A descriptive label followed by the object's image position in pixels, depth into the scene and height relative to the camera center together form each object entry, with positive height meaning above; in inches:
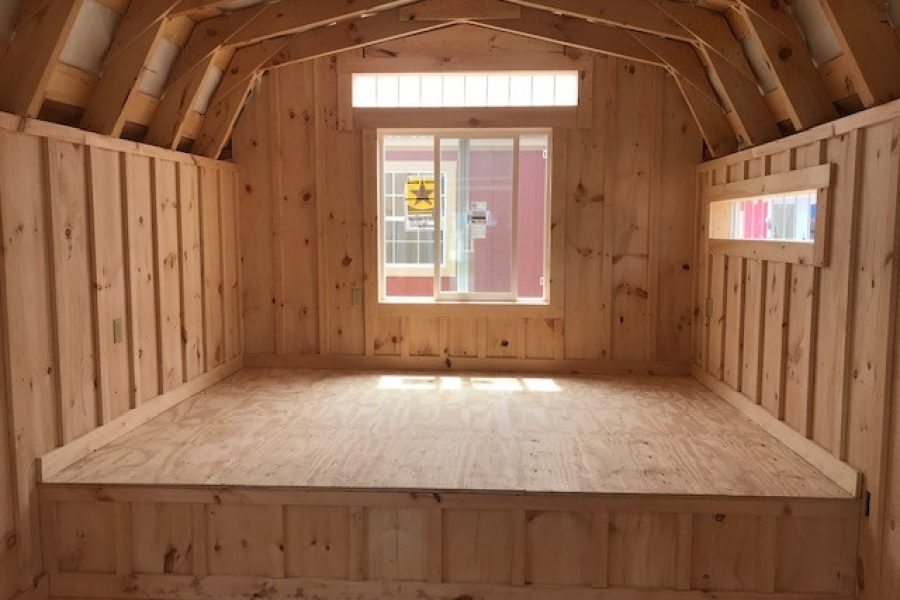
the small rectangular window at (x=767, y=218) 124.3 +6.9
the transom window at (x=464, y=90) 185.6 +47.5
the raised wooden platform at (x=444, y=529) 101.9 -46.6
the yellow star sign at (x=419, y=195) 193.3 +16.4
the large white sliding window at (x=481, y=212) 187.9 +10.8
